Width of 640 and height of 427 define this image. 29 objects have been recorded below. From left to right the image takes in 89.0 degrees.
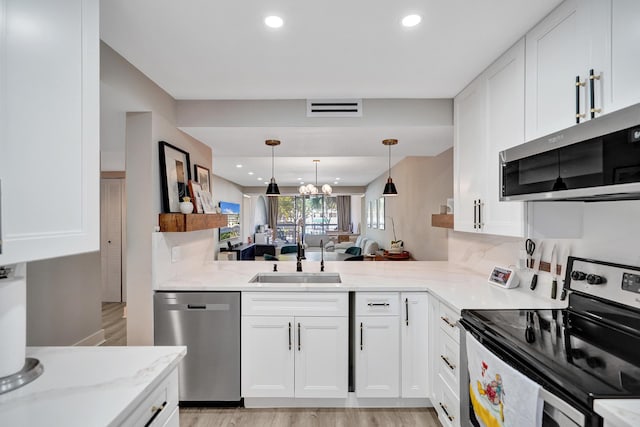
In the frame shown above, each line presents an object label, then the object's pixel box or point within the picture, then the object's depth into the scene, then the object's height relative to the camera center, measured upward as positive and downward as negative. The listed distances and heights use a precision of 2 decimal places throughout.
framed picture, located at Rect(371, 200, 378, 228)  8.57 -0.02
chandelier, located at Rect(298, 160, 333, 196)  7.56 +0.53
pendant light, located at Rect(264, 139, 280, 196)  3.85 +0.27
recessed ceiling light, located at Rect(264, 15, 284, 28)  1.61 +0.96
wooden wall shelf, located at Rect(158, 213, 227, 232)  2.38 -0.07
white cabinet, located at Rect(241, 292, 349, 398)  2.38 -0.99
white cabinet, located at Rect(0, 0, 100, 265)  0.88 +0.26
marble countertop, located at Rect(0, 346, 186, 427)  0.87 -0.54
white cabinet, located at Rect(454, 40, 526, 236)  1.82 +0.47
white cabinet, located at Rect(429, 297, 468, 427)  1.84 -0.96
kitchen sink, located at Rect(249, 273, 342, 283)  2.85 -0.58
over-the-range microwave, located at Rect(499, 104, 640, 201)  1.01 +0.19
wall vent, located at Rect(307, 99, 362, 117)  2.66 +0.85
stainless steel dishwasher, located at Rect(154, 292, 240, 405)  2.38 -0.90
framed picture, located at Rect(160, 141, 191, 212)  2.44 +0.29
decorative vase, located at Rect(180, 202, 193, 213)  2.49 +0.04
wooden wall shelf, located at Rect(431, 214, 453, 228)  2.71 -0.07
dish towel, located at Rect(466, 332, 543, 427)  1.12 -0.69
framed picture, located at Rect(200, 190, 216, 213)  2.83 +0.09
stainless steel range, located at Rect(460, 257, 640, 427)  0.99 -0.52
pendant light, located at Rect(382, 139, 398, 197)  3.75 +0.27
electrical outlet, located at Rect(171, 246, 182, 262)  2.61 -0.34
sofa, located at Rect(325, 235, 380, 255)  7.08 -0.85
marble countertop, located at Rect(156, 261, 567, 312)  1.95 -0.52
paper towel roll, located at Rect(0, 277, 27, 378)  0.99 -0.35
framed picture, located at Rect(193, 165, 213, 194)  2.99 +0.34
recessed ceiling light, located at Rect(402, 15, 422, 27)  1.60 +0.96
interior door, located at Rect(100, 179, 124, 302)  5.37 -0.43
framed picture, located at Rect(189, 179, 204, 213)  2.69 +0.15
